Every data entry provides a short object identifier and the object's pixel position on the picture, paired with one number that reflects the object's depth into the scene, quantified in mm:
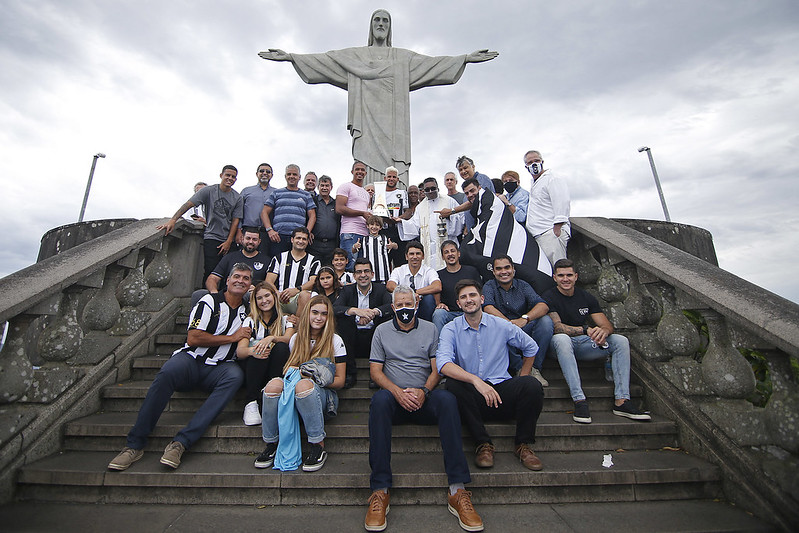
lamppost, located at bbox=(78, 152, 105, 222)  14048
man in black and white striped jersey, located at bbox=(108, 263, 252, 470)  2867
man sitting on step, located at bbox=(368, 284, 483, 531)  2414
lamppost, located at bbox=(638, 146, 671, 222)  15095
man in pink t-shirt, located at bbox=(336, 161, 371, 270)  5633
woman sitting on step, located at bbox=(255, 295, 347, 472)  2803
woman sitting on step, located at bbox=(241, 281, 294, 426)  3344
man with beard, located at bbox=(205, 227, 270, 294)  4691
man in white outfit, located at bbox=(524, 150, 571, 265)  4598
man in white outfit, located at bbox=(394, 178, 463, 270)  5590
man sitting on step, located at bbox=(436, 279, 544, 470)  2867
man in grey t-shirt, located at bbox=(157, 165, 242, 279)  5324
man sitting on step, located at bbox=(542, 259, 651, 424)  3287
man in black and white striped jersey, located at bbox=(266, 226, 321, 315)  4727
